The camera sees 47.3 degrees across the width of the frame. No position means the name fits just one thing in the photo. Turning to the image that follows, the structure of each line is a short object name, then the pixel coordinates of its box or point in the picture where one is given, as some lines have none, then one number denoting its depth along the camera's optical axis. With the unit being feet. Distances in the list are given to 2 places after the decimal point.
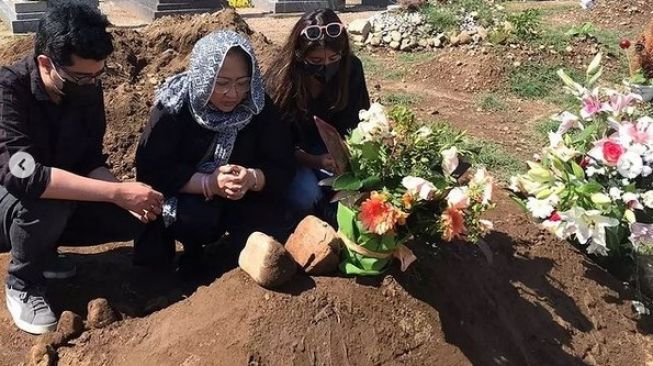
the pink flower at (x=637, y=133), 10.01
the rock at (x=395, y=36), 29.12
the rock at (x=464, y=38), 28.07
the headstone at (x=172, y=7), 35.35
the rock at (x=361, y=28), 30.07
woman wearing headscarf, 9.25
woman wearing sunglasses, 10.35
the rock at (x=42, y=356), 8.56
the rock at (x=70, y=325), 9.01
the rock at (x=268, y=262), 8.35
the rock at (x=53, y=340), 8.82
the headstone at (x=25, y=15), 31.27
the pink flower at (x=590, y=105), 10.93
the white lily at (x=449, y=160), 8.41
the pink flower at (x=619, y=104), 10.77
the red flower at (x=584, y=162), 10.74
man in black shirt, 8.45
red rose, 10.02
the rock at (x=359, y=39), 30.00
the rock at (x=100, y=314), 9.23
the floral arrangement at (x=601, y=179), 9.89
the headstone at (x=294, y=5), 38.24
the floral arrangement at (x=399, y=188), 8.15
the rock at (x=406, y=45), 28.84
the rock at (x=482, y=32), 27.68
